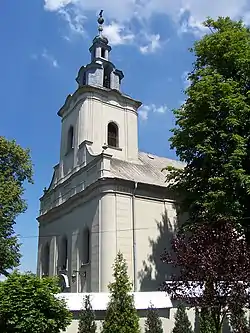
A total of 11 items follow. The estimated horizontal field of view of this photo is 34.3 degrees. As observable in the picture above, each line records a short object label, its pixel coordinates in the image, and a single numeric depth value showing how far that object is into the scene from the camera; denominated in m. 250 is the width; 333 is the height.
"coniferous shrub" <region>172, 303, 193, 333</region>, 16.25
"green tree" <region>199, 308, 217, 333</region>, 16.41
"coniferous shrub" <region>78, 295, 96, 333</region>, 15.39
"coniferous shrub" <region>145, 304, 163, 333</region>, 15.96
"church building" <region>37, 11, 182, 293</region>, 22.55
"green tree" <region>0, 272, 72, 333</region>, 12.93
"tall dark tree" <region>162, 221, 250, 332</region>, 12.41
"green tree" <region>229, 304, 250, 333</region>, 15.75
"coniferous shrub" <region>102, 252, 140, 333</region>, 15.27
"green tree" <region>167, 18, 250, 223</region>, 18.19
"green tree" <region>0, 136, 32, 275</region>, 22.08
